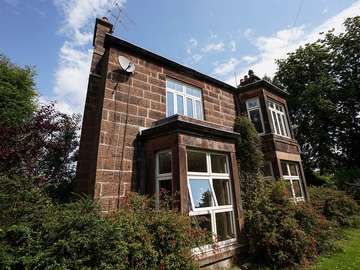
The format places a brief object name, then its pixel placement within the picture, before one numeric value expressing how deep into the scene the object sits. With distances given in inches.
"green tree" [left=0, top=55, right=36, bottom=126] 334.3
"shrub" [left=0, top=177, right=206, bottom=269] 118.6
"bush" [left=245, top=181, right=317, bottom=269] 210.5
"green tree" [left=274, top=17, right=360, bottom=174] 713.6
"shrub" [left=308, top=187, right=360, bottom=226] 366.9
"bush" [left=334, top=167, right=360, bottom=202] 513.3
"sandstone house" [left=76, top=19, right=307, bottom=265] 214.8
